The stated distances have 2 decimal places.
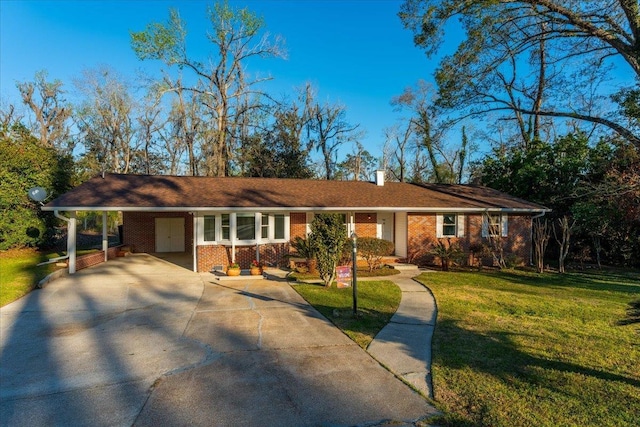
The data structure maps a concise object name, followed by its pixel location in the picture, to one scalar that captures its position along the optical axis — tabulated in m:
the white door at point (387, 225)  16.59
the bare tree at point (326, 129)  33.03
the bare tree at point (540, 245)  14.09
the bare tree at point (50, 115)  30.91
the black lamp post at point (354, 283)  6.99
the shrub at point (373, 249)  12.67
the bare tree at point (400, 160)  36.47
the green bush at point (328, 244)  10.10
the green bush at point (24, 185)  15.13
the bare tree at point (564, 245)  13.69
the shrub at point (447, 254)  13.88
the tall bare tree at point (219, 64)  24.03
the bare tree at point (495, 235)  14.89
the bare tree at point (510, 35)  11.78
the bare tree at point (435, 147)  30.55
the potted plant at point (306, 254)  12.24
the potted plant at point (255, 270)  12.09
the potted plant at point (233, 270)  11.77
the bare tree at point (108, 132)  30.47
